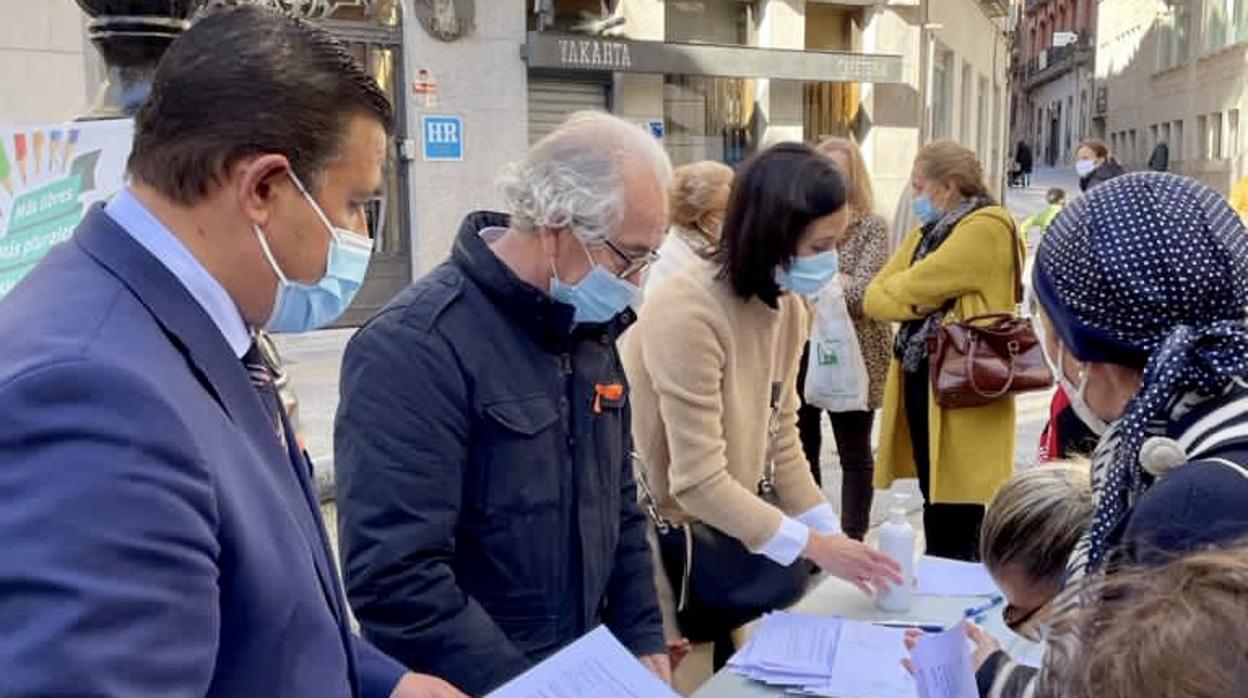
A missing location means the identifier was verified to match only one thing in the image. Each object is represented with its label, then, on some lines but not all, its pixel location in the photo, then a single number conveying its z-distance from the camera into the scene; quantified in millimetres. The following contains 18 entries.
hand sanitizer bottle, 2398
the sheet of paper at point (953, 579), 2553
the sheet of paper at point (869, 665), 1987
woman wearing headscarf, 1225
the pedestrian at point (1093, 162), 10734
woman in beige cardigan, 2391
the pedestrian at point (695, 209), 3615
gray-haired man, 1690
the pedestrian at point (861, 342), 4480
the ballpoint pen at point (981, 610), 2385
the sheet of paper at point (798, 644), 2076
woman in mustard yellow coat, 3715
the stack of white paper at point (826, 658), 2012
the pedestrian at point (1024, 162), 31047
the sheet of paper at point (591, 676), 1621
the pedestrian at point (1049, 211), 11508
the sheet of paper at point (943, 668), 1648
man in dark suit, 841
